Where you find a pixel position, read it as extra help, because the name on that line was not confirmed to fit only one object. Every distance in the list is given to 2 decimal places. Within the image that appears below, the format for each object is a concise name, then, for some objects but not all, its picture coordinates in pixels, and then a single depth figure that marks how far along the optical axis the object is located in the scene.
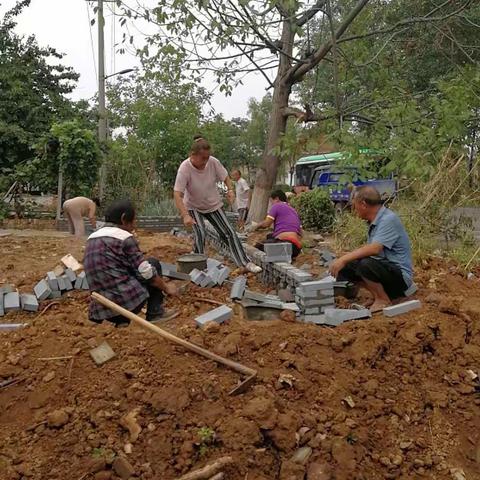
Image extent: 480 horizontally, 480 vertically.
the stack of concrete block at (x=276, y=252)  5.71
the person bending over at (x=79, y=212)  9.49
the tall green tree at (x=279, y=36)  6.15
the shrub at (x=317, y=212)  12.08
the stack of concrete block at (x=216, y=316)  3.68
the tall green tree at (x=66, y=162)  12.08
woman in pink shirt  5.88
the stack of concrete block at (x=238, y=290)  4.77
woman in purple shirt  6.47
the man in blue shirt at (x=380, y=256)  4.38
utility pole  14.73
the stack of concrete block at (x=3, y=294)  4.82
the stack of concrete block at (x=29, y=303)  4.90
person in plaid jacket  3.80
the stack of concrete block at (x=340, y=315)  4.06
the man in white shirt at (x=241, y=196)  11.92
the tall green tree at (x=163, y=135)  16.48
